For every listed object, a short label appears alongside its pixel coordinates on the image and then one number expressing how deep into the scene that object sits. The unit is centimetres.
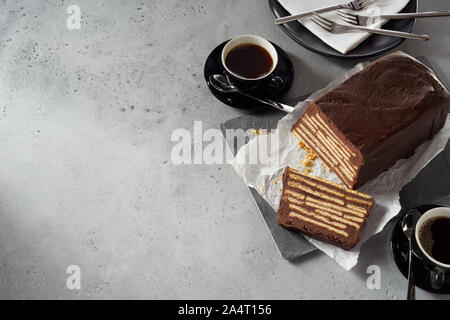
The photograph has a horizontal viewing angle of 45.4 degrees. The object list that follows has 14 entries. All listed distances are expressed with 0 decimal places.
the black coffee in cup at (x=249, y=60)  183
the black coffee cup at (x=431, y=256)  150
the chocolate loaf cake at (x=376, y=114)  160
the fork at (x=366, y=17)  189
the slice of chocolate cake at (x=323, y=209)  159
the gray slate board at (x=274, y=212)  163
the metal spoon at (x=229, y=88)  183
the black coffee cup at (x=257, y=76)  178
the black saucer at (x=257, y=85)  184
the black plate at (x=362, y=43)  189
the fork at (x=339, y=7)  190
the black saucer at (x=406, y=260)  155
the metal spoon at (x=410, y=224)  154
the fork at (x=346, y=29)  187
